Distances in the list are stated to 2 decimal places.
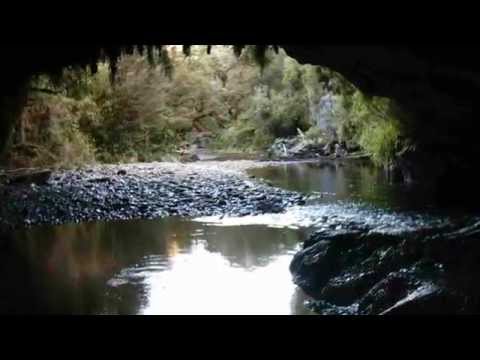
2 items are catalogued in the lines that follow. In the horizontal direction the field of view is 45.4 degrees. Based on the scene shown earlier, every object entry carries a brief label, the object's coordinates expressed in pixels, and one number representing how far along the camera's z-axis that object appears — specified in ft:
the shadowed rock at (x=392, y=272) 18.98
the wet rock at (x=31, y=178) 53.66
